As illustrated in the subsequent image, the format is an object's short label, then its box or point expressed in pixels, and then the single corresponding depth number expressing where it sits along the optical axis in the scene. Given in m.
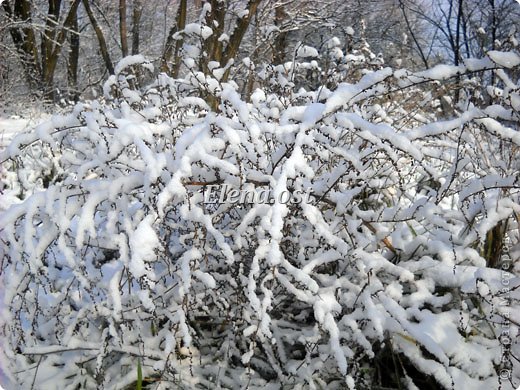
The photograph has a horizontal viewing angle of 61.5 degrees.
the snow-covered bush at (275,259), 1.62
